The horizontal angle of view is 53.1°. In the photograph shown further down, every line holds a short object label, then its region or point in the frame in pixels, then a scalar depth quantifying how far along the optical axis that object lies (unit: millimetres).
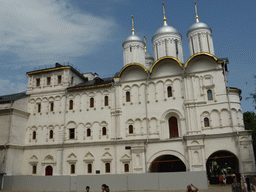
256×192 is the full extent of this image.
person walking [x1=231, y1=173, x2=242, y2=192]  11258
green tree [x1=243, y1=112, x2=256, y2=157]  32031
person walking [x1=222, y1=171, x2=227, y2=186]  21350
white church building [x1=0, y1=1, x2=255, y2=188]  24078
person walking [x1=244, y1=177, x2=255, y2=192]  11930
